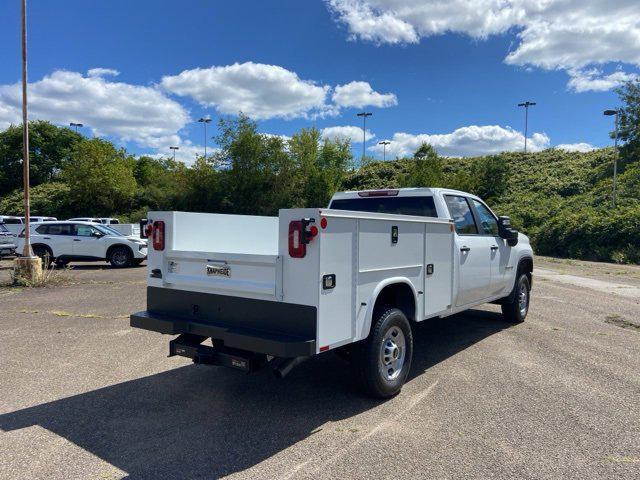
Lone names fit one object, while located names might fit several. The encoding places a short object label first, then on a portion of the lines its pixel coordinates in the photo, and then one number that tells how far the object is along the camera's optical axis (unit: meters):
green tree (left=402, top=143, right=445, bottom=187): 40.50
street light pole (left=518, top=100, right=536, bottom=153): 69.88
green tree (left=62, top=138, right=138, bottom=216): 49.50
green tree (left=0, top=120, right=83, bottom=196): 66.38
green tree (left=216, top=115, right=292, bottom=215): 43.47
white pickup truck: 3.93
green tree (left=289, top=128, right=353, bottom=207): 46.06
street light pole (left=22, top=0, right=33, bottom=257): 12.46
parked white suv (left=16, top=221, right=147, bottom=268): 17.00
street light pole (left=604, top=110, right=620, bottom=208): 27.51
